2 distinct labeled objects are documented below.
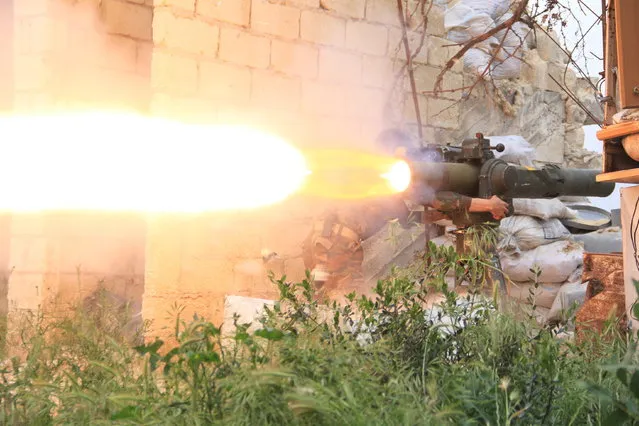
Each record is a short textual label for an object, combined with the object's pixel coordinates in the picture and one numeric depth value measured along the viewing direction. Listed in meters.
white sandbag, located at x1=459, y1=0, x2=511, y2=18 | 10.80
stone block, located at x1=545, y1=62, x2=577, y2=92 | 11.30
